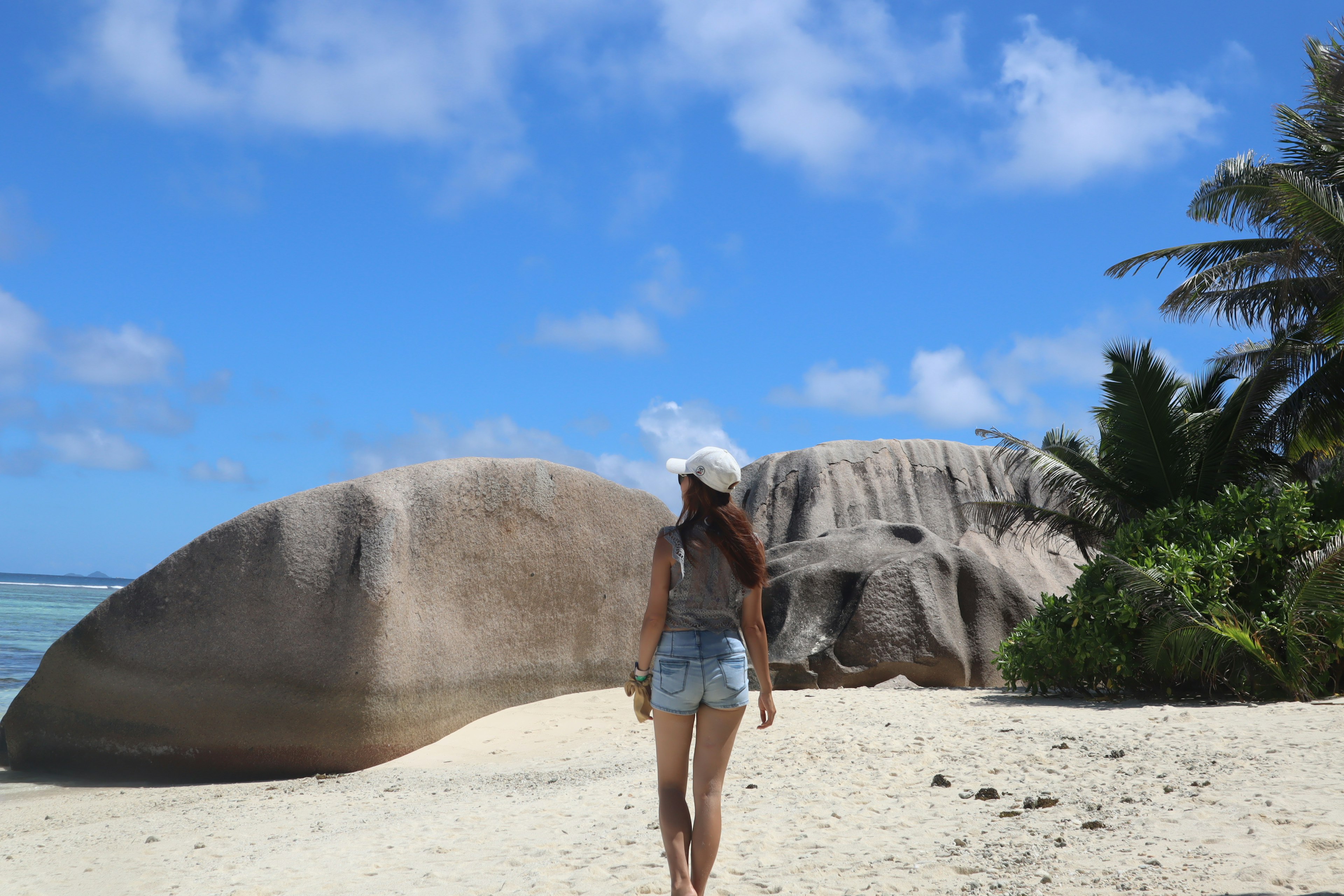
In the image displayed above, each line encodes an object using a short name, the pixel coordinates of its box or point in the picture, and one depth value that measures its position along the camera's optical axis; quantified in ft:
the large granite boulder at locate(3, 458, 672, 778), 26.53
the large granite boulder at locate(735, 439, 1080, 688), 37.04
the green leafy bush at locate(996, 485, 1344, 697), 27.76
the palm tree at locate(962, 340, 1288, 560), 36.81
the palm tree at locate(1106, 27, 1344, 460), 35.45
